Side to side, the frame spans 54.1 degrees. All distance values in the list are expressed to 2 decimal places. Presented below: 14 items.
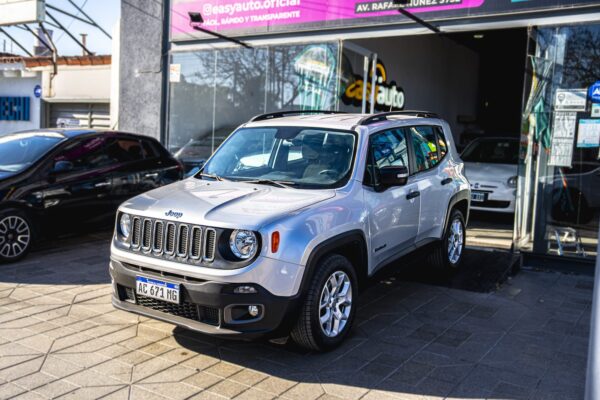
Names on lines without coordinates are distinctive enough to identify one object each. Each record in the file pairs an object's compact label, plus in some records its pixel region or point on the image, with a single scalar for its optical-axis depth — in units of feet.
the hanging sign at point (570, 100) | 25.07
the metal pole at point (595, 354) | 9.75
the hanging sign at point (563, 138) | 25.41
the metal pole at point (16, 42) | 60.08
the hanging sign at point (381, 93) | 36.50
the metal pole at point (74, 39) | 56.24
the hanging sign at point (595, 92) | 24.73
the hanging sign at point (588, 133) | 24.85
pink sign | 30.30
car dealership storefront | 25.43
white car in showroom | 34.68
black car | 23.25
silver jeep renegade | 13.55
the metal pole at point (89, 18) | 55.90
